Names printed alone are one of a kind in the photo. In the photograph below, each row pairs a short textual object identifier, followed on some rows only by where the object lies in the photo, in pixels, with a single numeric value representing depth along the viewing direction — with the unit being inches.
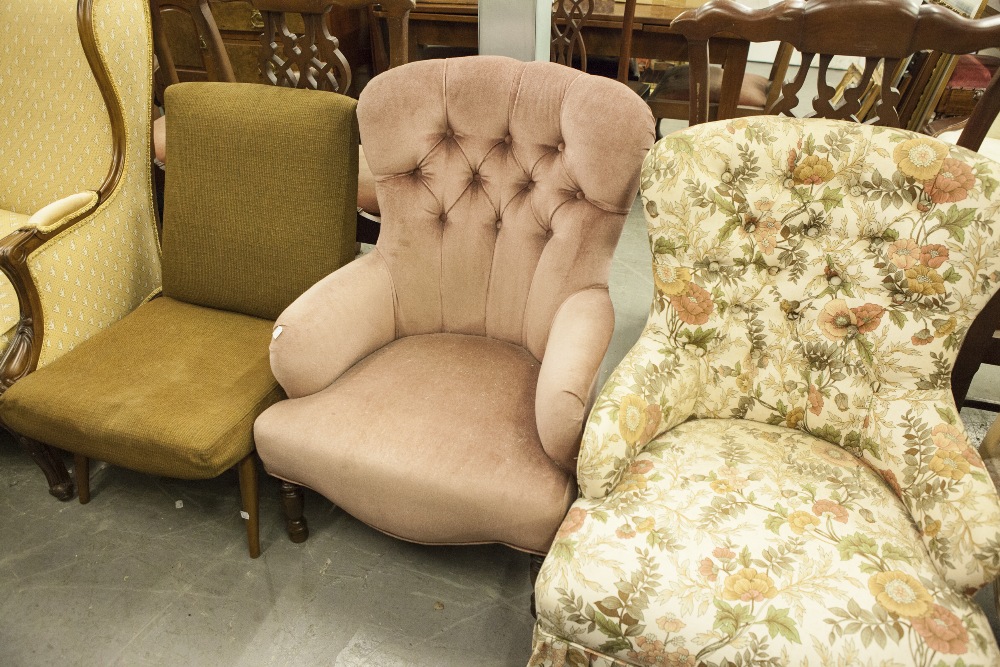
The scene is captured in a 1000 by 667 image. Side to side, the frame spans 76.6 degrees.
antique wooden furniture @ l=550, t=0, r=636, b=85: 97.8
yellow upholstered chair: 59.2
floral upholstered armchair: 36.7
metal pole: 63.3
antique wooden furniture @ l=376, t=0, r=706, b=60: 102.7
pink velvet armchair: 46.8
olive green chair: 51.8
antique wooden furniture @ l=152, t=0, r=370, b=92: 109.6
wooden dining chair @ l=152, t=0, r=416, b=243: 59.9
